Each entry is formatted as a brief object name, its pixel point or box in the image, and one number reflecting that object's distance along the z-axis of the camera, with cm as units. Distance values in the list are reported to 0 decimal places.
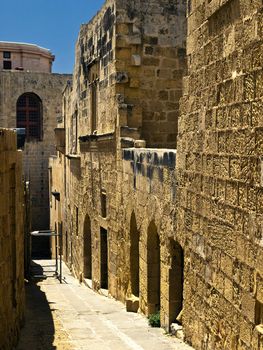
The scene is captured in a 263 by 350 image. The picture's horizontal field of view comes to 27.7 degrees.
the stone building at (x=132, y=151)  815
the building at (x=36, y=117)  2478
